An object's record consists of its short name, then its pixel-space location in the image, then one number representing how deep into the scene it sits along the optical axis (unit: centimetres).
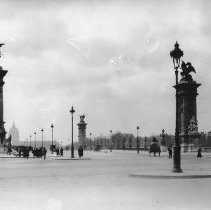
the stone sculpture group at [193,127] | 7450
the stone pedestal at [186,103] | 7612
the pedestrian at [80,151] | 5906
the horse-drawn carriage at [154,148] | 6567
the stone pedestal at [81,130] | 14396
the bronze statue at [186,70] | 7750
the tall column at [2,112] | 9151
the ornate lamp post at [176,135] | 2566
